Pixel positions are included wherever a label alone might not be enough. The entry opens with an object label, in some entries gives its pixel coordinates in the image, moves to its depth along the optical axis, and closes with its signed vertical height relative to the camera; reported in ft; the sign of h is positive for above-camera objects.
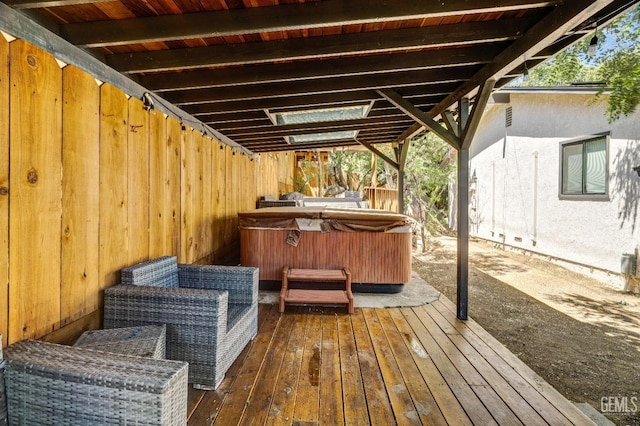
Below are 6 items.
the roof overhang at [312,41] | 6.07 +4.19
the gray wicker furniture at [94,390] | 3.71 -2.42
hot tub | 13.05 -1.51
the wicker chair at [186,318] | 6.45 -2.46
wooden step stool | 11.24 -3.38
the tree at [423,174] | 27.55 +3.51
